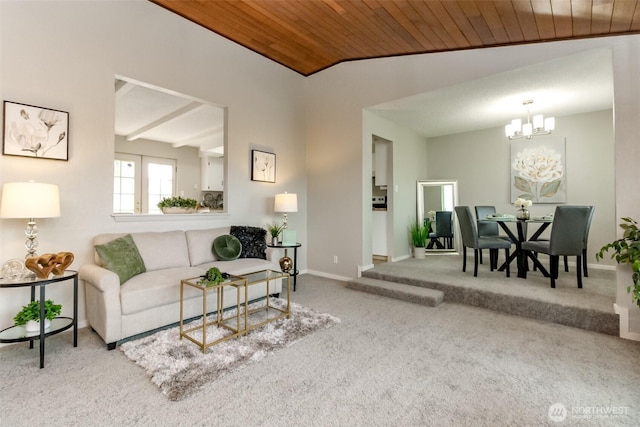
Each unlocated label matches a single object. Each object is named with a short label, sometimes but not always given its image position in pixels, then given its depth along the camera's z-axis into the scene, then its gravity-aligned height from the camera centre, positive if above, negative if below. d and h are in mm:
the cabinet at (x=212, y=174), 7672 +1078
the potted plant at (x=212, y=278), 2447 -520
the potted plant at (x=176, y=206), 3768 +126
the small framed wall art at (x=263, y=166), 4328 +743
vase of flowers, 3895 +90
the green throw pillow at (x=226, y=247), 3518 -382
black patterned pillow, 3758 -310
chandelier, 3932 +1237
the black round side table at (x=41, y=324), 2070 -853
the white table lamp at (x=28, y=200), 2158 +115
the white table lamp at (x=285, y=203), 4227 +182
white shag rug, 1903 -1036
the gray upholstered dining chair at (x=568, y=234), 3232 -203
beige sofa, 2354 -596
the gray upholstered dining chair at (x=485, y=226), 4898 -171
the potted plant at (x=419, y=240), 5457 -446
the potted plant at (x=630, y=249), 2232 -273
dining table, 3792 -294
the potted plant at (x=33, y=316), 2193 -751
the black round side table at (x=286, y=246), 4031 -412
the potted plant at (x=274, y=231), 4181 -222
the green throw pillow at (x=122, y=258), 2551 -372
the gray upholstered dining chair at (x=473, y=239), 3930 -323
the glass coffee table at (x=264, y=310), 2728 -976
